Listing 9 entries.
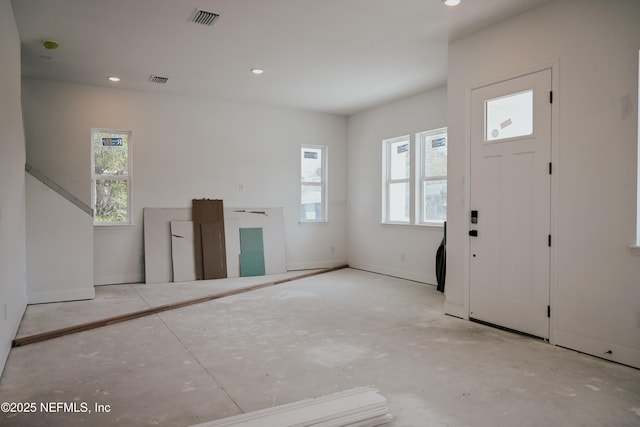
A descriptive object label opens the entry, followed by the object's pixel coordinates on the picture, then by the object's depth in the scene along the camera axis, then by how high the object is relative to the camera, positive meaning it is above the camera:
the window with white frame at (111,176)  6.39 +0.42
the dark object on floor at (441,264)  5.82 -0.85
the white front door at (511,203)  3.69 +0.00
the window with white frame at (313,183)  8.04 +0.39
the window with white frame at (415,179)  6.38 +0.39
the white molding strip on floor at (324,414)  2.10 -1.08
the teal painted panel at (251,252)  7.16 -0.83
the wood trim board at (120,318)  3.58 -1.15
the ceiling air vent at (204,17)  3.95 +1.77
